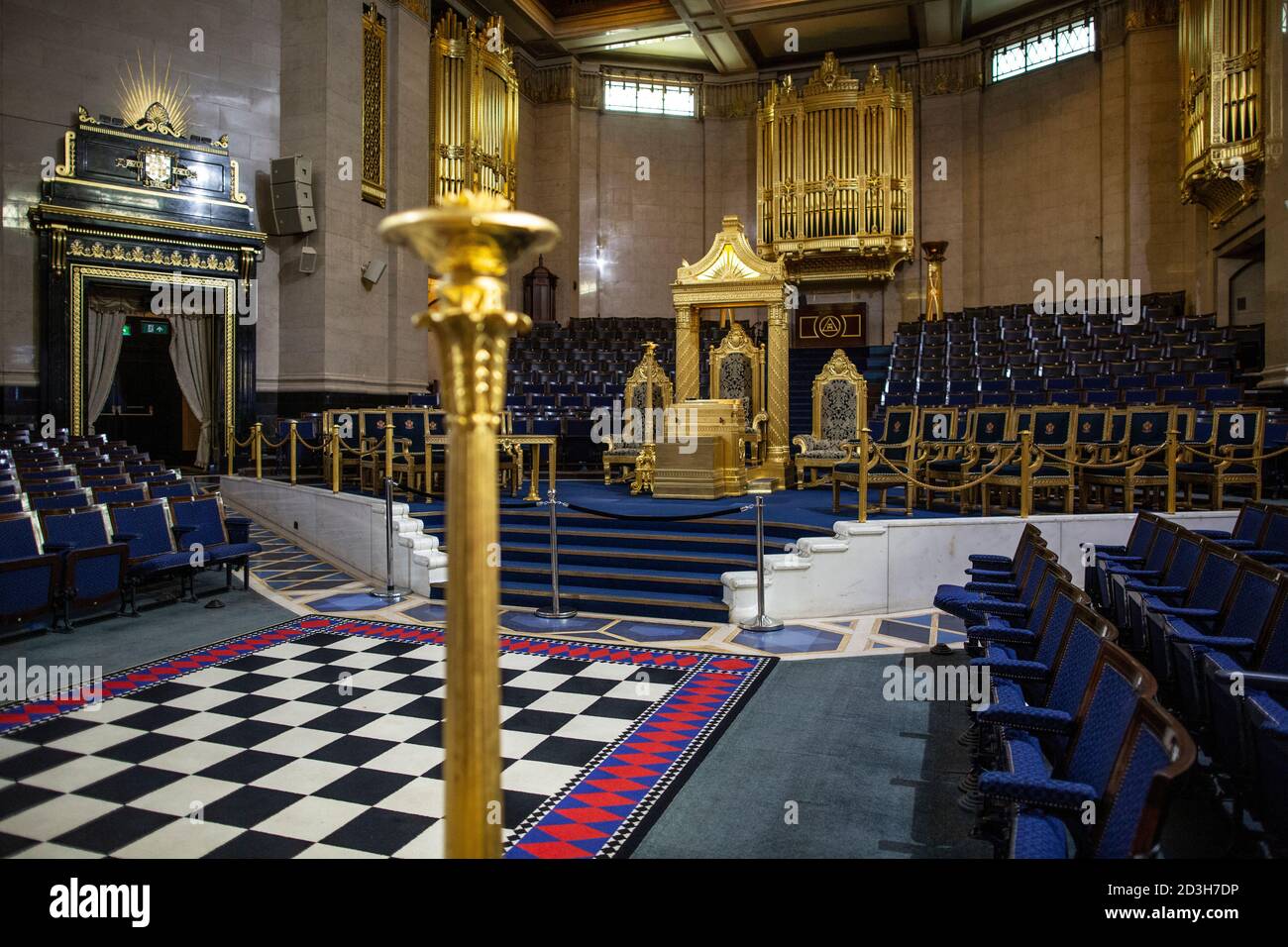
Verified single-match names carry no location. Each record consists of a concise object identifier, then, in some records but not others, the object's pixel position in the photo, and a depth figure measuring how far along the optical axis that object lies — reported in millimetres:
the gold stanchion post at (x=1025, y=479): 6066
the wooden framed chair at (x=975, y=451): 6983
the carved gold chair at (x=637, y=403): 10094
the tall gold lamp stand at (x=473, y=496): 1381
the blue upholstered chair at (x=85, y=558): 5430
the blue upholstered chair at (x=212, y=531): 6414
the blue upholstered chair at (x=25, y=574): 5039
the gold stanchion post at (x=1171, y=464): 6297
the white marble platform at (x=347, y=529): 6680
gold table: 7541
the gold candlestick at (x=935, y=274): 14664
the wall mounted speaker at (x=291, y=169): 10953
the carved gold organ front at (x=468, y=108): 13625
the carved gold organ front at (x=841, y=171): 15508
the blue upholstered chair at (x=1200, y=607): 3283
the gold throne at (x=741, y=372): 9633
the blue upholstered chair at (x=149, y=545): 5926
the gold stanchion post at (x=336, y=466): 8000
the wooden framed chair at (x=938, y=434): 7801
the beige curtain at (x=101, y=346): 10070
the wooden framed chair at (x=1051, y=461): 6398
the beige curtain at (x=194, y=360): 10906
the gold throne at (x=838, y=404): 9383
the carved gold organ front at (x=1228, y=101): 10008
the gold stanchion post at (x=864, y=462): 5922
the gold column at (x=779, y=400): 9227
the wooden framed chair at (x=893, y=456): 6664
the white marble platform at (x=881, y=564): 5688
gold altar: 8133
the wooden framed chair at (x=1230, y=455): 6609
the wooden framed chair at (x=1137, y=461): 6445
